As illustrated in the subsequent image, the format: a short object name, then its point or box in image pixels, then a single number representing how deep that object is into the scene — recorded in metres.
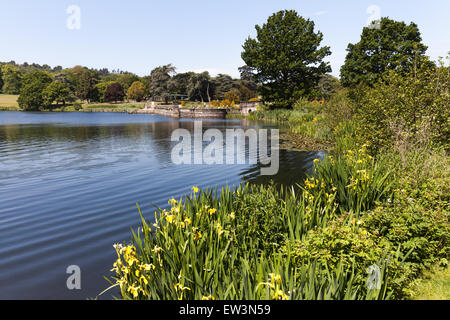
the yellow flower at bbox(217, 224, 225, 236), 4.76
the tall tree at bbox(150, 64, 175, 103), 105.62
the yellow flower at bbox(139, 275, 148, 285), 3.86
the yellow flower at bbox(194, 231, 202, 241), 4.79
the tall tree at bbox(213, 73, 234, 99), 97.62
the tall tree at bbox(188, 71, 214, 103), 94.62
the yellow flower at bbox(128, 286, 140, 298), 3.66
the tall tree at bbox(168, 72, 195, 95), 103.38
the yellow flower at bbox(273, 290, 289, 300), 3.10
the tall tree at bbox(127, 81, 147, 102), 117.81
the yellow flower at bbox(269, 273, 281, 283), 3.27
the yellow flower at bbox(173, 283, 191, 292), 3.69
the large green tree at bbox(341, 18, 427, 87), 44.66
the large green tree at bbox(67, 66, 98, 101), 118.62
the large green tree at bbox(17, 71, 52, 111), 100.75
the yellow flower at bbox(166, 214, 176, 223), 4.68
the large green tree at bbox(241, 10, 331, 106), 52.78
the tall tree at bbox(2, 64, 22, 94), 137.75
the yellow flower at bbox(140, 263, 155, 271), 3.85
